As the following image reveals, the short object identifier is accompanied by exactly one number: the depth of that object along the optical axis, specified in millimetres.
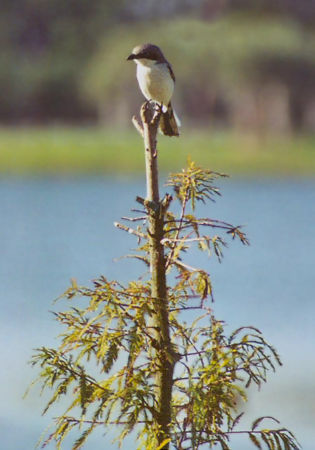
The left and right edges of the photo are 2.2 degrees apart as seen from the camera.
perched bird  13870
